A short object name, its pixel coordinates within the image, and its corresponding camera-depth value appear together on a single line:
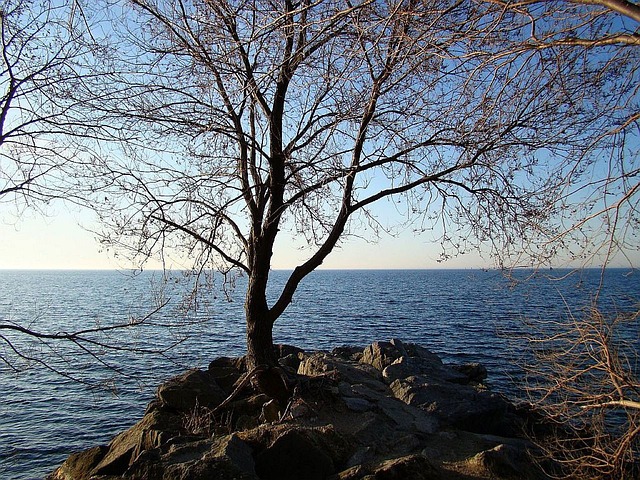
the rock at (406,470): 5.86
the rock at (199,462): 5.56
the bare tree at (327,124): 5.39
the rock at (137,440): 7.90
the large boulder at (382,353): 13.40
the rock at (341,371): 10.66
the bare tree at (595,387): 5.49
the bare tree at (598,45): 4.46
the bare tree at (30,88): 4.72
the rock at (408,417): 8.66
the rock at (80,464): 8.93
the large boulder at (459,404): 9.47
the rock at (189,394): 10.06
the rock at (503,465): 6.77
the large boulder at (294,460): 6.27
